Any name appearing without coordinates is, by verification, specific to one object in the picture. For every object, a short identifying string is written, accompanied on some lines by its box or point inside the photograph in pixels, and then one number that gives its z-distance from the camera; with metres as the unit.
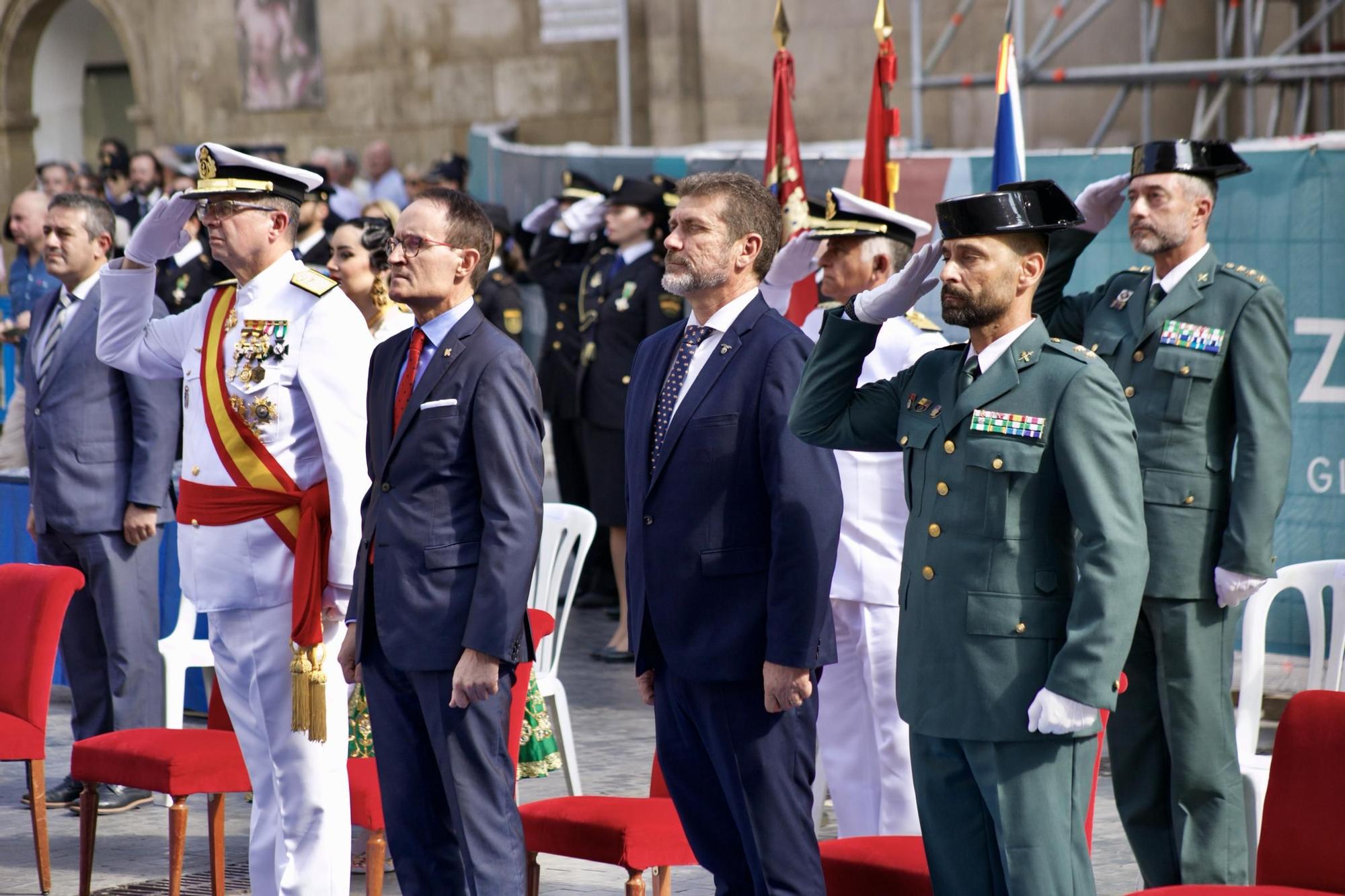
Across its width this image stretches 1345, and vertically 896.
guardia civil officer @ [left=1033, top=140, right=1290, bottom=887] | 9.12
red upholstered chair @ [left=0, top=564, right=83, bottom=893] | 10.49
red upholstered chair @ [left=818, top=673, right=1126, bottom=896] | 7.48
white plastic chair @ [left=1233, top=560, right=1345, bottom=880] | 9.20
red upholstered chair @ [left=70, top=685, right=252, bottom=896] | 9.77
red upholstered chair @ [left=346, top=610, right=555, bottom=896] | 9.33
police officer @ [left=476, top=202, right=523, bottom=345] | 18.47
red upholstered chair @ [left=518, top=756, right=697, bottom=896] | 8.38
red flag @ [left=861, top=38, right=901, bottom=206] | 12.84
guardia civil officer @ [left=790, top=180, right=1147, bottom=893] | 6.70
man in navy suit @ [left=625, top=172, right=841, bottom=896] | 7.55
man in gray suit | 12.45
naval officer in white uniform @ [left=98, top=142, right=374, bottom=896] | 9.10
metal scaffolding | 20.97
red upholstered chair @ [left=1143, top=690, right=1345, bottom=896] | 7.21
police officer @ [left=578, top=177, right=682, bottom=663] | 17.16
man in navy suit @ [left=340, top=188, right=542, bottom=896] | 8.03
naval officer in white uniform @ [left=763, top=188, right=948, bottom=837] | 10.00
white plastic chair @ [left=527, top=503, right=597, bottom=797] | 11.35
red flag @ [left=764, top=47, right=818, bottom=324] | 14.02
